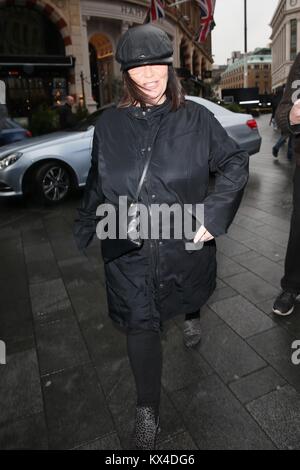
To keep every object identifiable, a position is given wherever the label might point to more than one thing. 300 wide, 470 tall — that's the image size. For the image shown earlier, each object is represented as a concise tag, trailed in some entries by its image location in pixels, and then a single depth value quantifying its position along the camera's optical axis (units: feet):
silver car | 20.06
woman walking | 5.70
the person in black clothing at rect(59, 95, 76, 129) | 31.12
